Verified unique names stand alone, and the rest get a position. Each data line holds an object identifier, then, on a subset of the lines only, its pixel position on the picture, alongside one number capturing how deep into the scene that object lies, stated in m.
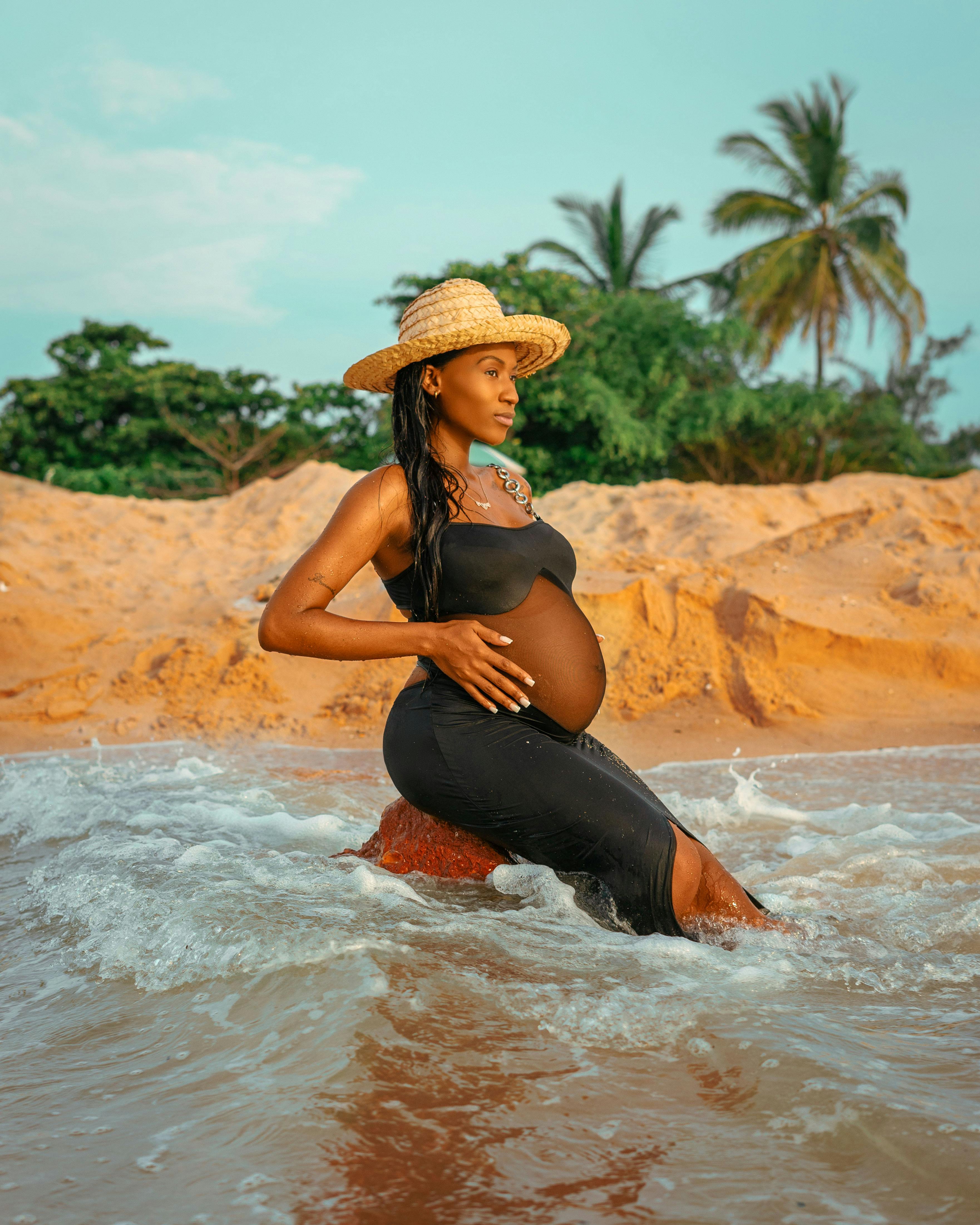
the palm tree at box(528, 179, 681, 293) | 24.89
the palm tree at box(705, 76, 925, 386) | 22.33
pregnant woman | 2.48
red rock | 2.84
